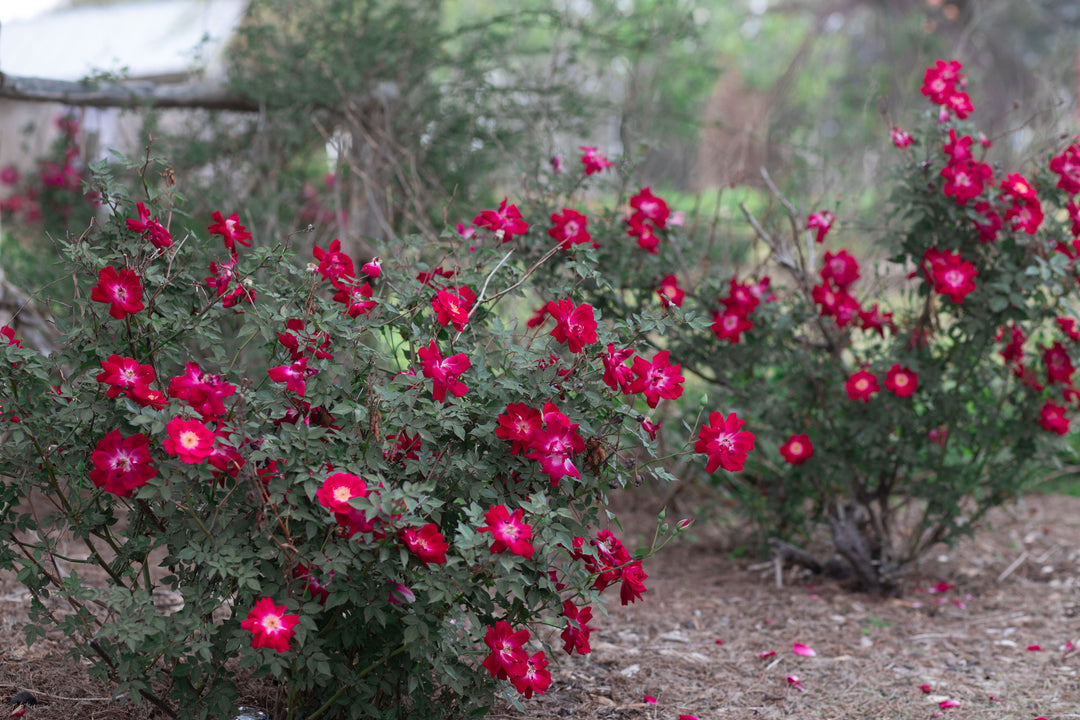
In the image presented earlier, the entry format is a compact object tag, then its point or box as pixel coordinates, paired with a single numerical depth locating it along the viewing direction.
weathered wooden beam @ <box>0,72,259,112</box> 3.38
